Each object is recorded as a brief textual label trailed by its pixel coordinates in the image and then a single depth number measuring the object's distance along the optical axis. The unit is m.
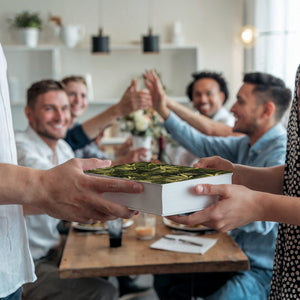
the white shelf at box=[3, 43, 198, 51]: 4.23
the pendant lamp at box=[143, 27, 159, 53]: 3.95
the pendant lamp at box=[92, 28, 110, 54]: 3.92
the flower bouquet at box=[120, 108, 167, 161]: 2.73
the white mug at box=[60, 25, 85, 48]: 4.17
